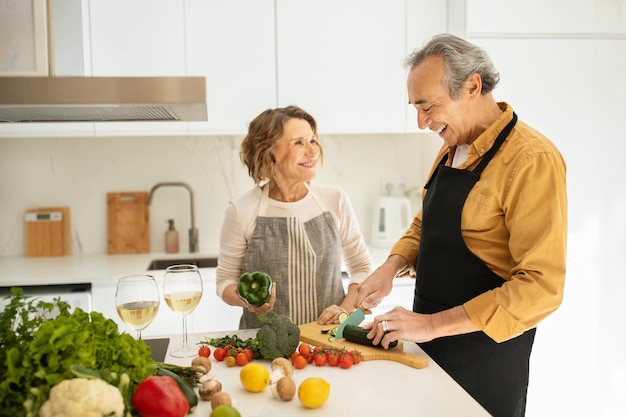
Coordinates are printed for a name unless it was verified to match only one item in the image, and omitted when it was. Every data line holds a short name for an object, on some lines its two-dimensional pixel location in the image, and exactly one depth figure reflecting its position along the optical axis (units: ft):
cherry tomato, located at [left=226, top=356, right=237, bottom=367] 5.45
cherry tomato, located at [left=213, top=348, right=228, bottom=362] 5.60
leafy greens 3.71
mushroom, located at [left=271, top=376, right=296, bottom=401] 4.67
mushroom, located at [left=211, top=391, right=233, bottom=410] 4.35
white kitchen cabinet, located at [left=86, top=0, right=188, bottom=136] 10.88
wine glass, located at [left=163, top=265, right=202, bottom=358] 5.28
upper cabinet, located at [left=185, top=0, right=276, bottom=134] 11.08
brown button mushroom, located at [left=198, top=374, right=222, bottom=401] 4.66
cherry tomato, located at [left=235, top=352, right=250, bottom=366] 5.45
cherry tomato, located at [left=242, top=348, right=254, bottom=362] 5.54
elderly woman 7.65
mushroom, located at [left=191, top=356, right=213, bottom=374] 5.23
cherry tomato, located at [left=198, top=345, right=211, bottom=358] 5.62
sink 11.98
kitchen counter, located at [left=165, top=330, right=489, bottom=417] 4.55
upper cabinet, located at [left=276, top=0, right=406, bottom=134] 11.27
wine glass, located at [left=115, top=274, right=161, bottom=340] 4.90
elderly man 5.40
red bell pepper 3.91
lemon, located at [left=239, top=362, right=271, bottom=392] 4.80
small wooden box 12.16
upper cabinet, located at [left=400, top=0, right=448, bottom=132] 11.52
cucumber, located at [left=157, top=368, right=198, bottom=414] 4.42
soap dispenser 12.29
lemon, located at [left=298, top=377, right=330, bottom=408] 4.49
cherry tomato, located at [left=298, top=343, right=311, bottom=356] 5.56
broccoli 5.43
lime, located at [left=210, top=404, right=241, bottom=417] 3.92
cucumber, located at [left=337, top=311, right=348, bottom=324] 6.26
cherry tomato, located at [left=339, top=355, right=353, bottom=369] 5.37
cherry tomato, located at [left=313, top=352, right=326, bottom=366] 5.43
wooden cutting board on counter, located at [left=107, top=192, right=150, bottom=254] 12.46
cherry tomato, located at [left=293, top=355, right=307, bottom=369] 5.39
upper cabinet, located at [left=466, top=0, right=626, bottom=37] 10.71
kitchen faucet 12.36
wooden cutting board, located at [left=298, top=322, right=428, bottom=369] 5.44
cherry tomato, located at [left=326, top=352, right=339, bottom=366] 5.42
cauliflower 3.53
